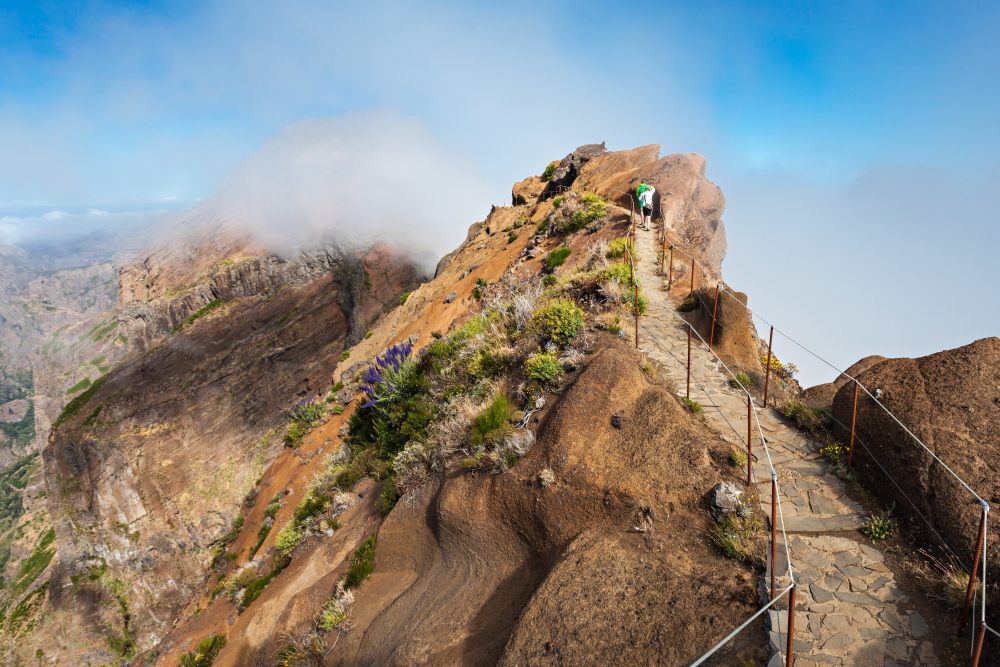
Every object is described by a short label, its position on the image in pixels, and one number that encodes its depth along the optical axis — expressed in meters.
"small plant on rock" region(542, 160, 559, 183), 37.49
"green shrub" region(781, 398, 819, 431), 7.15
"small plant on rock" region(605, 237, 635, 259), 14.42
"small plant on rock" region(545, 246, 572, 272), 16.59
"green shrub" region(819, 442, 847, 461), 6.42
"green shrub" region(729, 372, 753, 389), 8.64
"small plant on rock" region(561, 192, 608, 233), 19.31
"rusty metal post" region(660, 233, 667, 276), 14.52
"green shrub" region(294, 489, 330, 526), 12.07
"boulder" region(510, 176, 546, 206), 37.47
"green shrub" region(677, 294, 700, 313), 11.33
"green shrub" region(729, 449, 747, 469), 6.05
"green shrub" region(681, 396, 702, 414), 7.37
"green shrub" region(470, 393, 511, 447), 7.53
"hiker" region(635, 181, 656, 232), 18.25
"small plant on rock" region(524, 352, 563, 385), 8.20
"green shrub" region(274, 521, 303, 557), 11.46
